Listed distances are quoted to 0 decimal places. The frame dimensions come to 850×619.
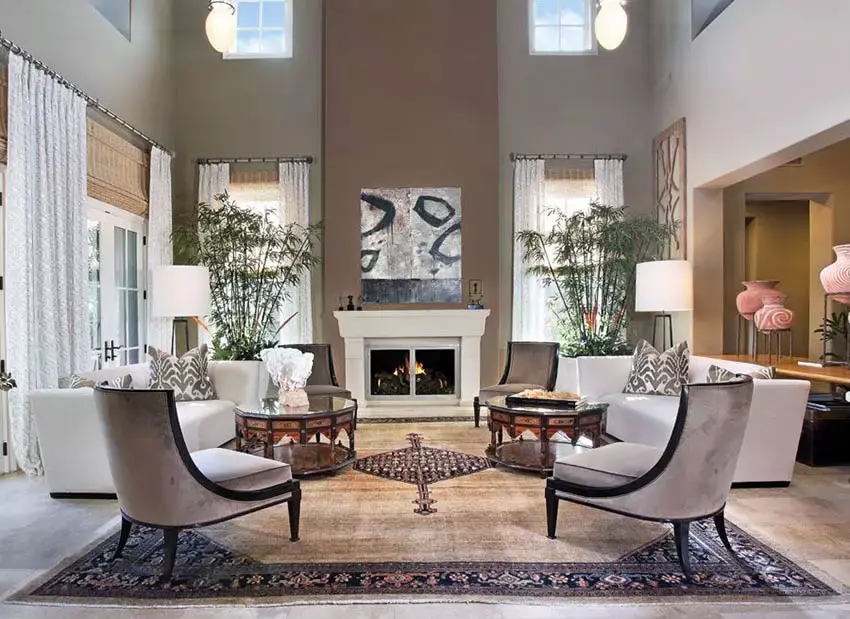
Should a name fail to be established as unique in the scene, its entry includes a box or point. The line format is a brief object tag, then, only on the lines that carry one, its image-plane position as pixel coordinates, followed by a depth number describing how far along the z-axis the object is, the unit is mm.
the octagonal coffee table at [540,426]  3973
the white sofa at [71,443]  3623
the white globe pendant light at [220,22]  4254
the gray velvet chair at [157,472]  2537
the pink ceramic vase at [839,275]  4340
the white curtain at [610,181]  7273
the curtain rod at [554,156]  7277
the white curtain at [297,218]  7152
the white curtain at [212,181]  7199
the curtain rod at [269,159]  7250
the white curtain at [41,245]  4211
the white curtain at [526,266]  7215
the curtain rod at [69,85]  4211
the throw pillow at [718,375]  3578
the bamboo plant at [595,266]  6562
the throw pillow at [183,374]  4762
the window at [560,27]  7477
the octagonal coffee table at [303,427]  3859
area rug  2496
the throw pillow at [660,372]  4844
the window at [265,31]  7406
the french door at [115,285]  5582
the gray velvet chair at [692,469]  2602
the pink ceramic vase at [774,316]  5229
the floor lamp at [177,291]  5566
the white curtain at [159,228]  6484
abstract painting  7121
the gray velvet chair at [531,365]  5836
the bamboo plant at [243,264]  6621
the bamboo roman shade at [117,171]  5395
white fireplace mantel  6863
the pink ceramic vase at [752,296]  5535
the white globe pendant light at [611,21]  4477
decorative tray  4102
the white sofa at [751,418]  3750
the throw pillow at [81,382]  3811
